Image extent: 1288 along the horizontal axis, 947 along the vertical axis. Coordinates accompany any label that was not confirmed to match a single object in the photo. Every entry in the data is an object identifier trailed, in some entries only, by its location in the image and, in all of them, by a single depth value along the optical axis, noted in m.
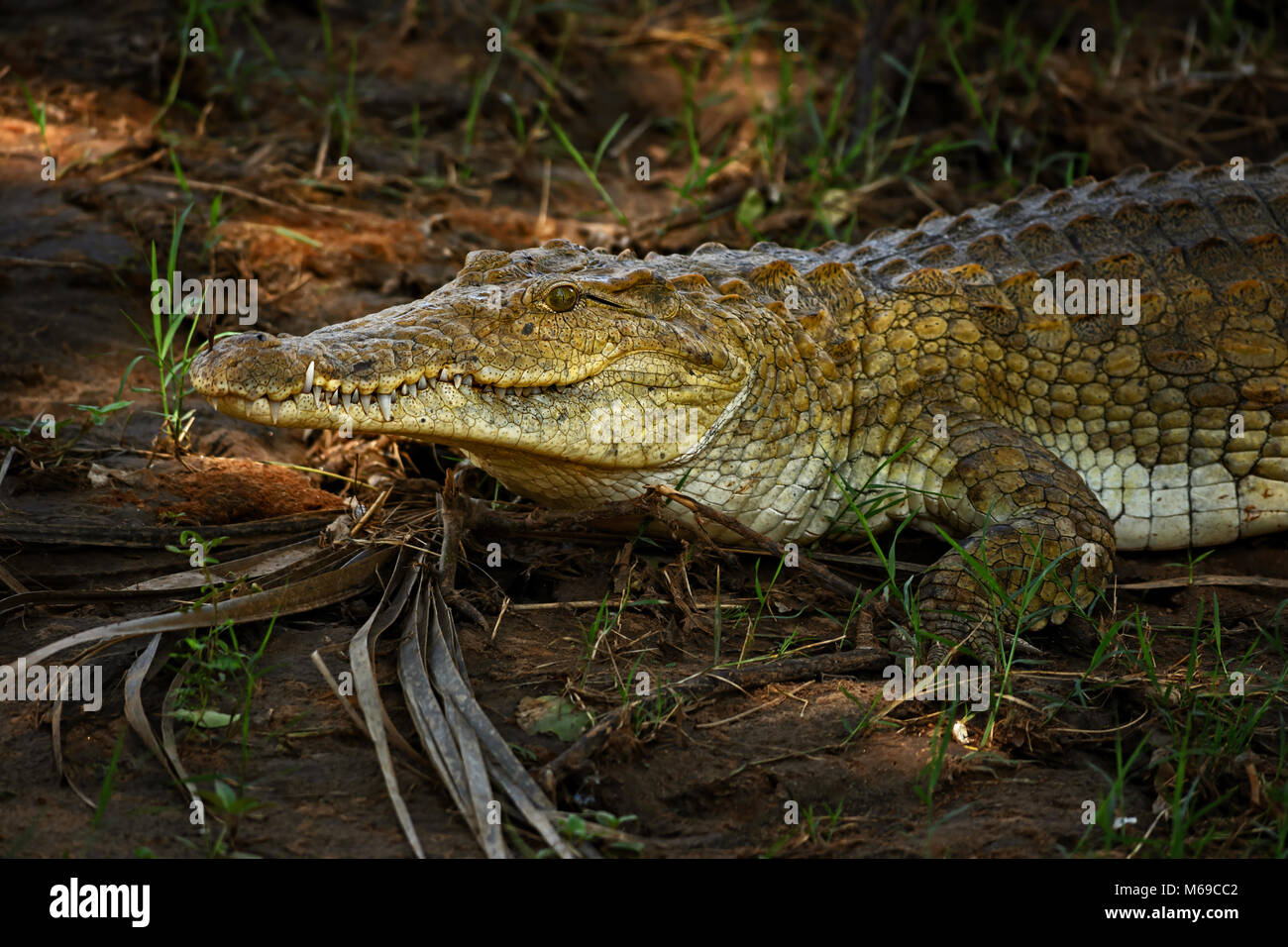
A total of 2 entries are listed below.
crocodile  3.67
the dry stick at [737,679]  2.88
